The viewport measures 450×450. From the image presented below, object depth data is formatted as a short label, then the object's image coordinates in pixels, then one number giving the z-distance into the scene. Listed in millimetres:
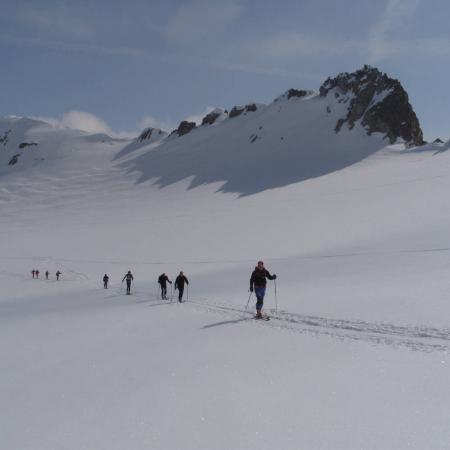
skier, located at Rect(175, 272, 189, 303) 16750
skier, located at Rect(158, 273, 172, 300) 19167
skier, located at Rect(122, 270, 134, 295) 22719
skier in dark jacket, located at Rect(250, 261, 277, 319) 11383
